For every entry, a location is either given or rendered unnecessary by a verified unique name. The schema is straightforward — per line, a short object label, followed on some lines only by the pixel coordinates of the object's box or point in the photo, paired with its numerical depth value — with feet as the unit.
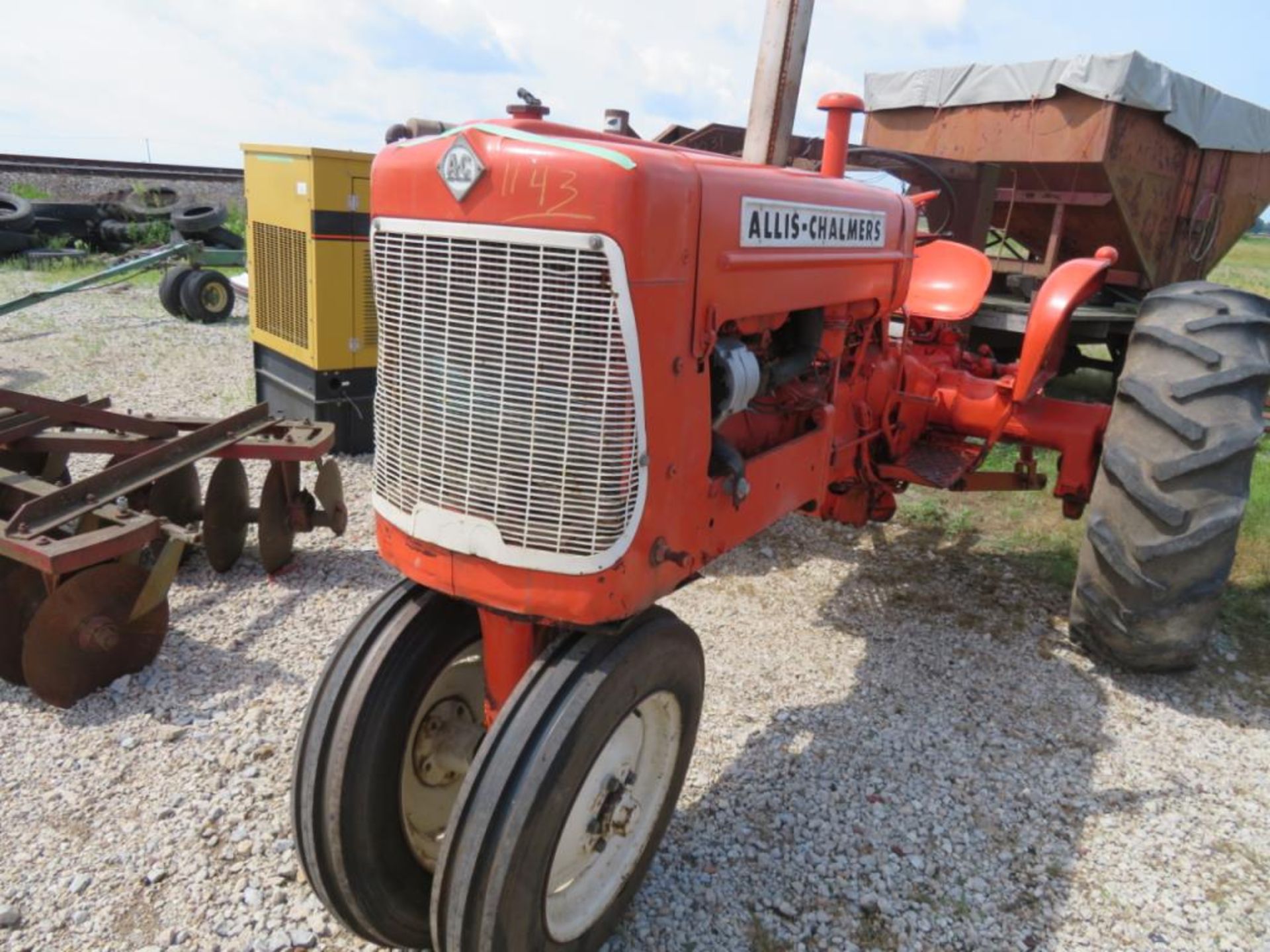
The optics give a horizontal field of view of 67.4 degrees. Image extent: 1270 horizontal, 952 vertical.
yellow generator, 17.63
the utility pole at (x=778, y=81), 10.04
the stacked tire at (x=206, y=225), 36.27
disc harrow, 10.19
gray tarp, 17.79
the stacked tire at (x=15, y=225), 41.04
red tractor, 6.02
